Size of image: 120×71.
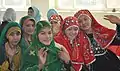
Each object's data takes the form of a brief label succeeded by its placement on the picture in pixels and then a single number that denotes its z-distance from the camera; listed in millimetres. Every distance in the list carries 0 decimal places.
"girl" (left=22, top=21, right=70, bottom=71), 1366
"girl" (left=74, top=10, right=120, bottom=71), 1650
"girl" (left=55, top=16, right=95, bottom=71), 1548
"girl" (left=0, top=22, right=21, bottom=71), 1493
